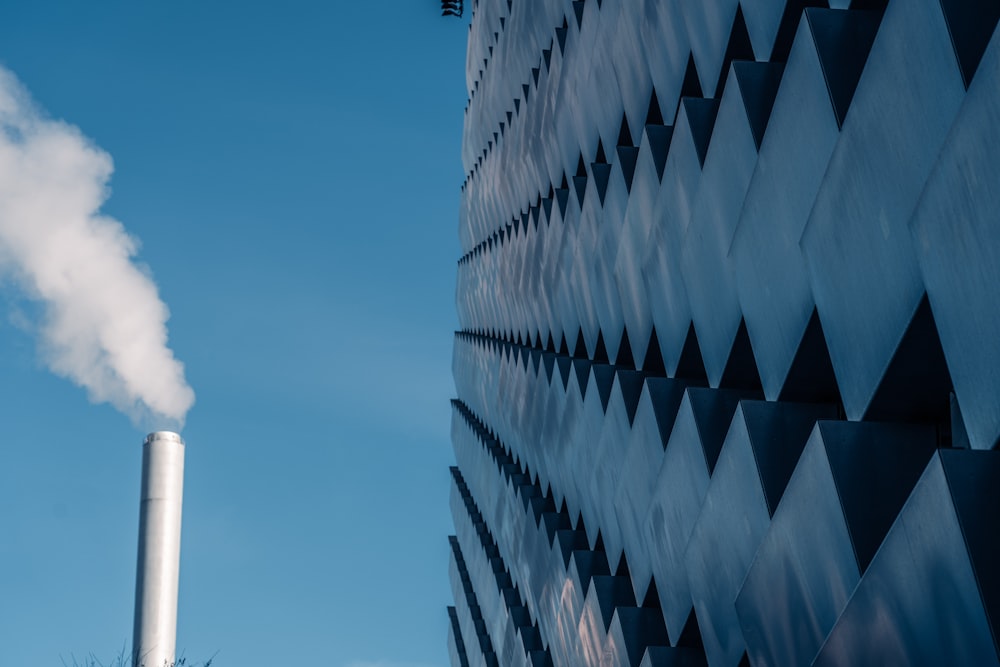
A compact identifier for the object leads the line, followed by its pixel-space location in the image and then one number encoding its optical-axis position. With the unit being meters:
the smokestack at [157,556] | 79.06
